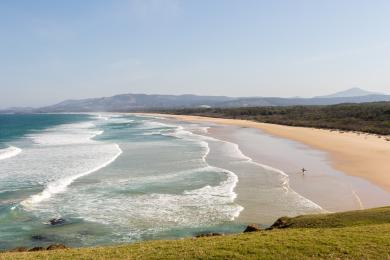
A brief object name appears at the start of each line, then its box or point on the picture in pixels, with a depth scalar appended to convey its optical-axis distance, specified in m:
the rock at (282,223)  18.00
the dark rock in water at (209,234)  17.58
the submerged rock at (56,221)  21.55
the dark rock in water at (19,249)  16.95
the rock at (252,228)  17.89
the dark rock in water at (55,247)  16.61
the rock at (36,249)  16.68
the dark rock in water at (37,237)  19.52
